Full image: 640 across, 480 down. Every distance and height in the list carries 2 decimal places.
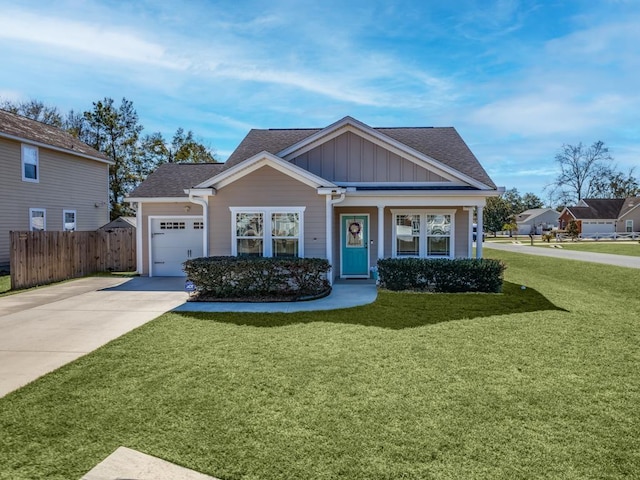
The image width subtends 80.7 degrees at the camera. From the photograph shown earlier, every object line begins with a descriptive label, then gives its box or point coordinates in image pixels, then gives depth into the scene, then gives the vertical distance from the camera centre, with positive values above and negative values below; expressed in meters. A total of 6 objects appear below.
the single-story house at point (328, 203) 10.99 +0.95
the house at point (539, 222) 75.00 +1.91
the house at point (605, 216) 53.19 +2.19
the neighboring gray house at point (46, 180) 15.84 +2.64
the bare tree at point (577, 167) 65.19 +11.26
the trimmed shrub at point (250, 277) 9.79 -1.13
